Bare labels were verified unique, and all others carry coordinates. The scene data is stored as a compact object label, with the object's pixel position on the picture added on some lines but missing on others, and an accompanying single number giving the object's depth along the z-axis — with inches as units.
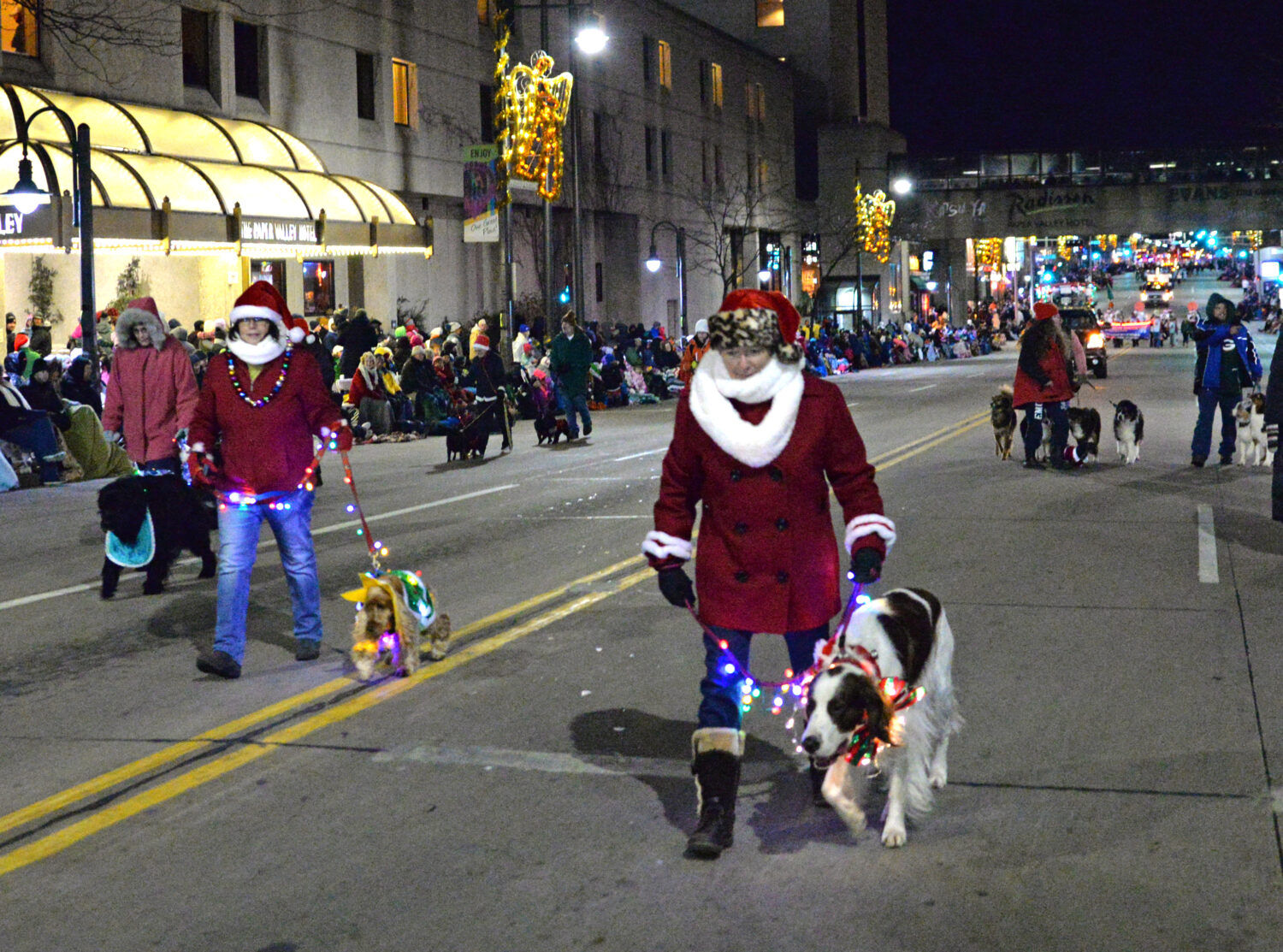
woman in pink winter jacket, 390.9
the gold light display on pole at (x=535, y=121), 1159.6
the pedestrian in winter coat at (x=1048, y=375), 617.6
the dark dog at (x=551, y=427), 856.9
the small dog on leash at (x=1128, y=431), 672.4
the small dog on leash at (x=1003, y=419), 679.7
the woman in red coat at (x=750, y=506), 193.3
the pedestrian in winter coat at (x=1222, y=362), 625.3
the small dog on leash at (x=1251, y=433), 644.7
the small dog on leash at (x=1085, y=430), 646.5
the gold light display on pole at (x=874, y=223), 2800.2
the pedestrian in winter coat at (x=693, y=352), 784.3
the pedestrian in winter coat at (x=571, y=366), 849.5
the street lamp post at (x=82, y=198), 764.6
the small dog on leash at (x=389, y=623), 291.1
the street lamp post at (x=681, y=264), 1793.8
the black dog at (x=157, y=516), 394.9
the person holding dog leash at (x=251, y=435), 299.0
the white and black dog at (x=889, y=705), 187.6
